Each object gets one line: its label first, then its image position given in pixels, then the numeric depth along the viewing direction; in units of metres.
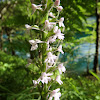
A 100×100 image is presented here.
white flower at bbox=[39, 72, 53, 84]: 0.17
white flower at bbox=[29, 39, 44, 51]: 0.17
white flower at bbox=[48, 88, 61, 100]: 0.18
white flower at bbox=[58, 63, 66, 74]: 0.18
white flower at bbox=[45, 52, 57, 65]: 0.17
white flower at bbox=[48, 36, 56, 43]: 0.17
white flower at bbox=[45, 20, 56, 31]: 0.17
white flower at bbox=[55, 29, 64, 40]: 0.17
